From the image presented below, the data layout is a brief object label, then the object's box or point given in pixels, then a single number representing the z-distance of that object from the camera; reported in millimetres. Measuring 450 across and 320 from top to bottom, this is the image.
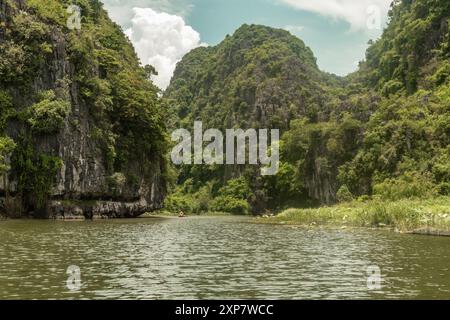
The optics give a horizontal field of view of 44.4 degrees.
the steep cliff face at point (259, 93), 93125
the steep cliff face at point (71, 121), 48438
